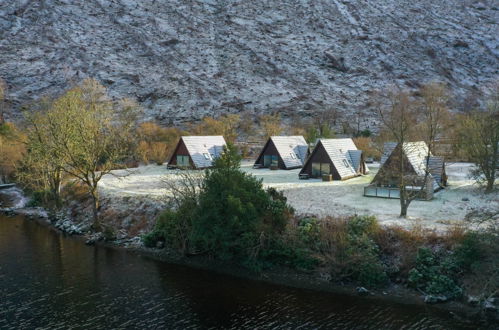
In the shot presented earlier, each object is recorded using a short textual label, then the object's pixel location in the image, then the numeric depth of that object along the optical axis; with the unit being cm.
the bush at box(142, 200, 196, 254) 2539
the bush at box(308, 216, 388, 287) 2127
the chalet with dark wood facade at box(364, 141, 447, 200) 3077
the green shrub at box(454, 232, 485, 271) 1980
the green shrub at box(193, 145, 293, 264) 2281
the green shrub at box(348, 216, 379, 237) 2308
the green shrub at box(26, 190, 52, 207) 3875
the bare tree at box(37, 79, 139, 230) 3064
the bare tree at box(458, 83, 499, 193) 3033
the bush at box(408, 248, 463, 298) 1989
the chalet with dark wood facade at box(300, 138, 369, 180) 3978
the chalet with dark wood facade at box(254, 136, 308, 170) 4709
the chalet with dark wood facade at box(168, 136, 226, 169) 4622
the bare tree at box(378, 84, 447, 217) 2588
